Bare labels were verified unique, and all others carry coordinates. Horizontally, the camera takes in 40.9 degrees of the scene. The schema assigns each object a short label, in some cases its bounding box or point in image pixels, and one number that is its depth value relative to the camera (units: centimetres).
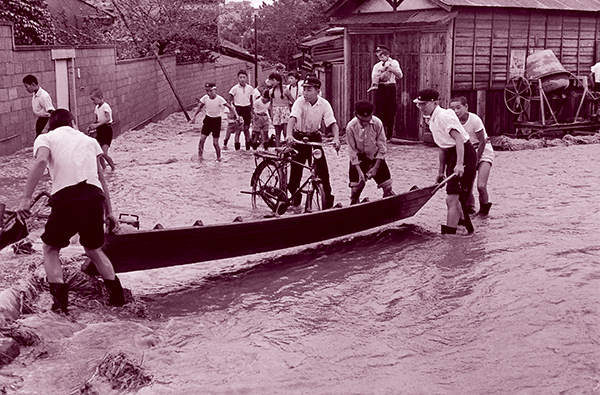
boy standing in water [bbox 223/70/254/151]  1780
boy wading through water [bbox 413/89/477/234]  947
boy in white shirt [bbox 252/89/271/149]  1722
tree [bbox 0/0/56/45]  2011
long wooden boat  737
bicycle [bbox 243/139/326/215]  1044
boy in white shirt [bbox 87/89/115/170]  1432
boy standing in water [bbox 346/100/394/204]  1009
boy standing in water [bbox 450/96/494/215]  1030
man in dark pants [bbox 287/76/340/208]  1051
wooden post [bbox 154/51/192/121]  2899
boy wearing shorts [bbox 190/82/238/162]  1614
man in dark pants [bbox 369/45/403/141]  1708
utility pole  4403
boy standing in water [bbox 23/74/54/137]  1329
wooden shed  1847
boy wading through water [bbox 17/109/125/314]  670
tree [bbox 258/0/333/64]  4597
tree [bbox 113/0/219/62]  3278
